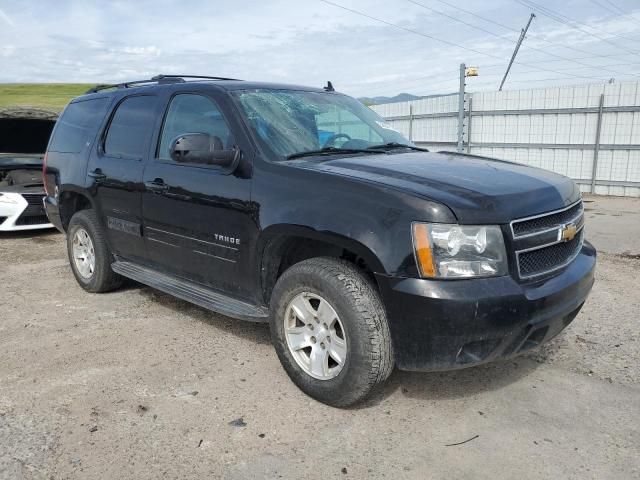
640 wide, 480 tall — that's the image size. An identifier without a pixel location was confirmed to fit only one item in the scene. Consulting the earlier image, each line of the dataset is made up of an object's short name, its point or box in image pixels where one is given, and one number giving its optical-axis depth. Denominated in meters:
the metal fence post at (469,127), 14.12
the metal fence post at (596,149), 11.77
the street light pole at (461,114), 13.86
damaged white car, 7.77
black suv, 2.59
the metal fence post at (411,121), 15.98
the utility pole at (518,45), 27.44
